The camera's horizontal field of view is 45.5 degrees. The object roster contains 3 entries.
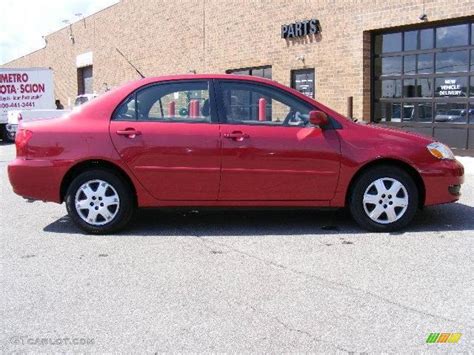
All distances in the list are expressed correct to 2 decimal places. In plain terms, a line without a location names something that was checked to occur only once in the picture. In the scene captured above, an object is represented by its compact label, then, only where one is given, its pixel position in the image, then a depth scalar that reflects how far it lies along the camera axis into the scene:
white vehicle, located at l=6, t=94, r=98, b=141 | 16.95
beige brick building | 12.59
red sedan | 5.80
